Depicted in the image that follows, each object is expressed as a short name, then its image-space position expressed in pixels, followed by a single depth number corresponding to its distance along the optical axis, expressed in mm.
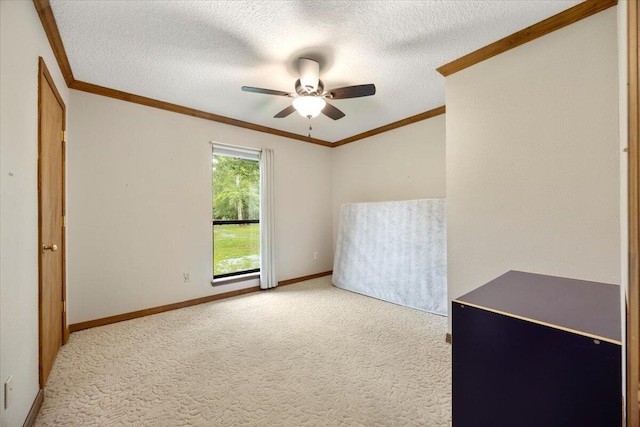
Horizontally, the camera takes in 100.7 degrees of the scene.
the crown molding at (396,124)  3477
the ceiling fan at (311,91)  2229
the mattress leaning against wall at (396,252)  3113
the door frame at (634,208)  566
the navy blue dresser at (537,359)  784
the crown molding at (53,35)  1640
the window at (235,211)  3723
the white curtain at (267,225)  3969
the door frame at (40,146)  1647
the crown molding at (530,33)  1690
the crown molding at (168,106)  2693
